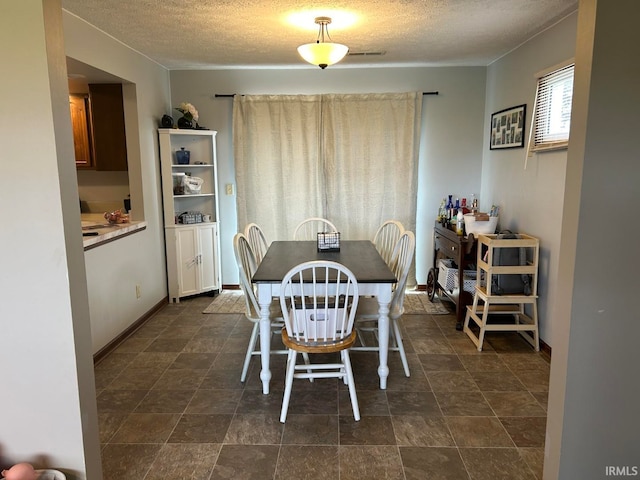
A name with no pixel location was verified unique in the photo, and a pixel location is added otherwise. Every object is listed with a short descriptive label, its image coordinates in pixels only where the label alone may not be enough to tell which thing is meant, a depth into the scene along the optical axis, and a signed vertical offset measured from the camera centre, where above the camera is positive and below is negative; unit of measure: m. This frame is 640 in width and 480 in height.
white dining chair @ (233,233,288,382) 2.66 -0.75
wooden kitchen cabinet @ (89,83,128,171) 3.80 +0.42
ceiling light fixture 2.83 +0.80
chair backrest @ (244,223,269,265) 3.30 -0.51
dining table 2.46 -0.61
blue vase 4.42 +0.19
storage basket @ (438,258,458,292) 3.83 -0.88
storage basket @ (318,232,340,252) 3.28 -0.50
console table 3.55 -0.68
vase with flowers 4.32 +0.59
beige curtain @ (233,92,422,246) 4.51 +0.16
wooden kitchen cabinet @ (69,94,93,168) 4.12 +0.43
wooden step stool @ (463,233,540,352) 3.15 -0.87
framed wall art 3.61 +0.41
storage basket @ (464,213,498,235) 3.58 -0.40
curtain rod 4.56 +0.82
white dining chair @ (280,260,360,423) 2.24 -0.81
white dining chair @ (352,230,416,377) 2.73 -0.85
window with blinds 2.93 +0.45
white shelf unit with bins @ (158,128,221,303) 4.29 -0.41
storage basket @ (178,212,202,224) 4.44 -0.43
